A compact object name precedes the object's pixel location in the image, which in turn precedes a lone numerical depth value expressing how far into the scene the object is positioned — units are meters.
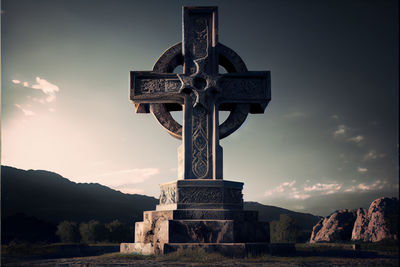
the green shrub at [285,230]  26.08
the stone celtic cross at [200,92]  8.74
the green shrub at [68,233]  23.00
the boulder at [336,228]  26.06
